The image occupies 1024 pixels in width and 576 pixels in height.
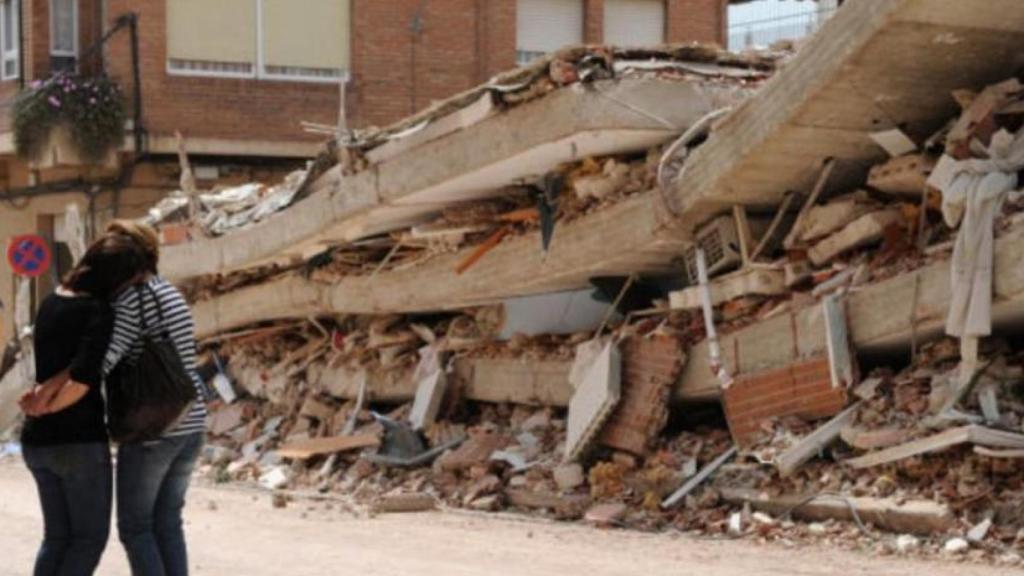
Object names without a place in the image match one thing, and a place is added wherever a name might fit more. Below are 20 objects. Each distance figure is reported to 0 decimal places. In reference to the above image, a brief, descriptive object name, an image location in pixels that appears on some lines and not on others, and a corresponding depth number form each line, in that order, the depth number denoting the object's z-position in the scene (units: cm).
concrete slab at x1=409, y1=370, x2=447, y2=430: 1627
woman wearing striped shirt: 704
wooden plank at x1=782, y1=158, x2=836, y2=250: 1291
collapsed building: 1085
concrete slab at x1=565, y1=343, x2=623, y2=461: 1340
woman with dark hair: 681
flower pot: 2819
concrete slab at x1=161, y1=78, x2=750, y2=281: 1343
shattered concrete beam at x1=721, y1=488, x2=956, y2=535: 1023
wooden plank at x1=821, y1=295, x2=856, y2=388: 1170
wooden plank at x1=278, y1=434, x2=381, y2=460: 1667
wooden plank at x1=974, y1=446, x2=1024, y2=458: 1012
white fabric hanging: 1056
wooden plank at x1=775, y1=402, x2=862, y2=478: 1148
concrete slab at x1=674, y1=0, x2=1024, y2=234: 1105
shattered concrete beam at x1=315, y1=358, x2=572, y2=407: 1488
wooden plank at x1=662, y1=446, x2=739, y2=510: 1220
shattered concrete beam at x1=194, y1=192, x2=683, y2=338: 1391
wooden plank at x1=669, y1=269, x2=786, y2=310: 1281
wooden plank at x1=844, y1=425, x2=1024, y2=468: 1021
